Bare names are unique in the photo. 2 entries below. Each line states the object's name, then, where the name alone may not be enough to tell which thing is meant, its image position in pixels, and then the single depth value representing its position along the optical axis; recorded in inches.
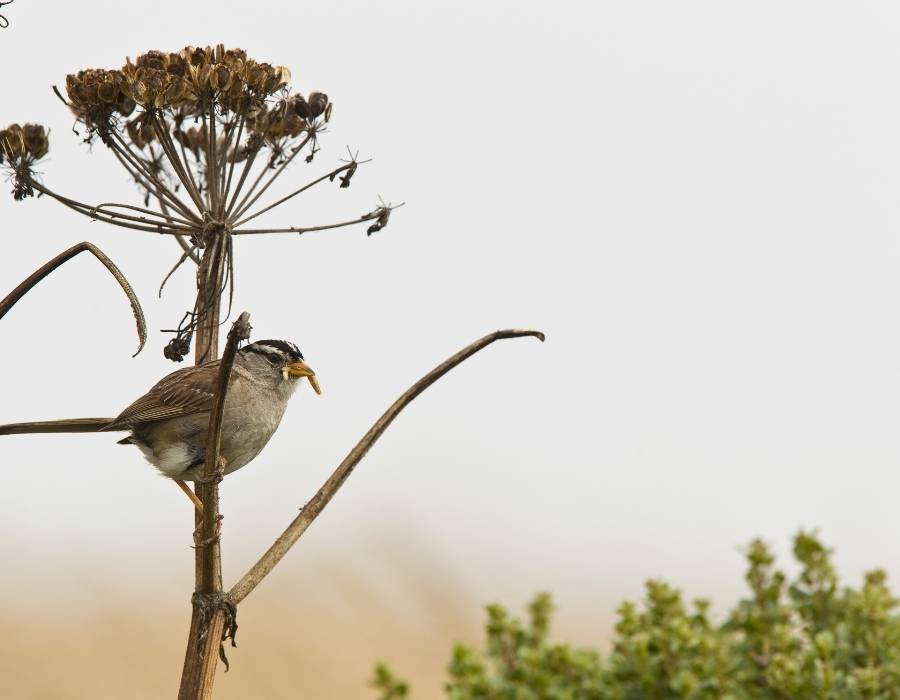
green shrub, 223.8
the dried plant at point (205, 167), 270.8
